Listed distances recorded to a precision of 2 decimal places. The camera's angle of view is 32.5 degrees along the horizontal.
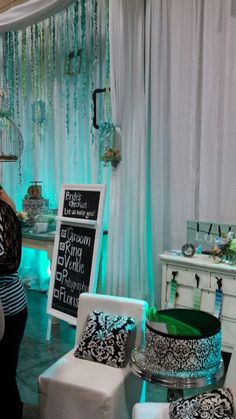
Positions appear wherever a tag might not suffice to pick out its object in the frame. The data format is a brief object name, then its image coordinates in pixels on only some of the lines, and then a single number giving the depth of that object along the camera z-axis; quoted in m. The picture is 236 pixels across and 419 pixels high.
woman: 1.70
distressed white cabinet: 2.34
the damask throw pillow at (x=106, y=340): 1.98
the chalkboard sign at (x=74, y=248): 2.90
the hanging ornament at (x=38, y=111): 4.23
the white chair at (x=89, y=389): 1.77
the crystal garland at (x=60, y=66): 3.71
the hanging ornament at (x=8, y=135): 4.20
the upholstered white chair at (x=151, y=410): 1.44
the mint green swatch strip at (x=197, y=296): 2.47
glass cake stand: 1.58
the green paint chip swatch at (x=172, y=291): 2.57
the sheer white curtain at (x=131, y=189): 3.11
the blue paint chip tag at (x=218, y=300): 2.36
